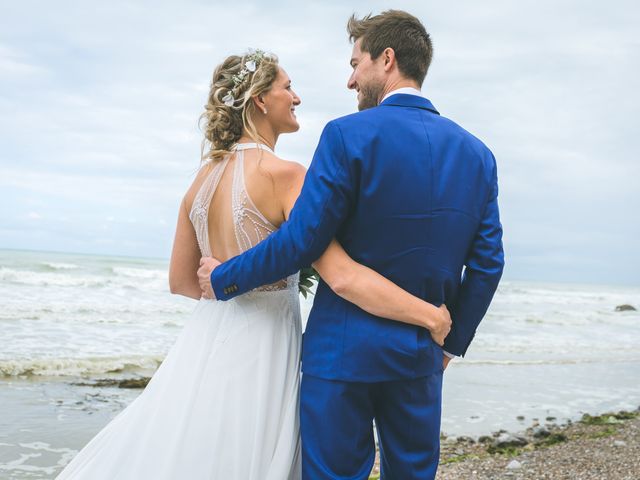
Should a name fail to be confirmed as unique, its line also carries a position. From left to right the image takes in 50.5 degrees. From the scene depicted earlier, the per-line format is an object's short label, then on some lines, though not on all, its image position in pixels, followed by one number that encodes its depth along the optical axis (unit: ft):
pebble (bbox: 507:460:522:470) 20.15
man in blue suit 7.28
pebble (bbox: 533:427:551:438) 26.06
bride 8.04
